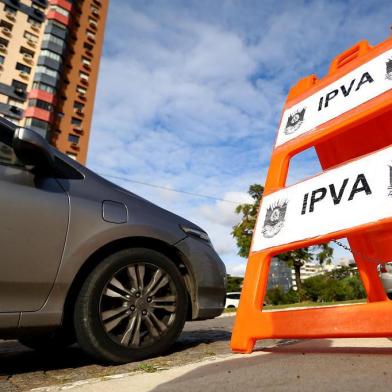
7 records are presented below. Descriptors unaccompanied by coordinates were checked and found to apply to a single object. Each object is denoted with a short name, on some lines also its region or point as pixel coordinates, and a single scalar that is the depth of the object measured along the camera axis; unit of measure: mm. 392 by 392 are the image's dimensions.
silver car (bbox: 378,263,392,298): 4332
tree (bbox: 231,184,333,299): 24688
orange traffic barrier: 1833
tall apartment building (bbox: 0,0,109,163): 36688
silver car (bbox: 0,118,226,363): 2012
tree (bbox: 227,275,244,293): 50156
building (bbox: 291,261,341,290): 188000
